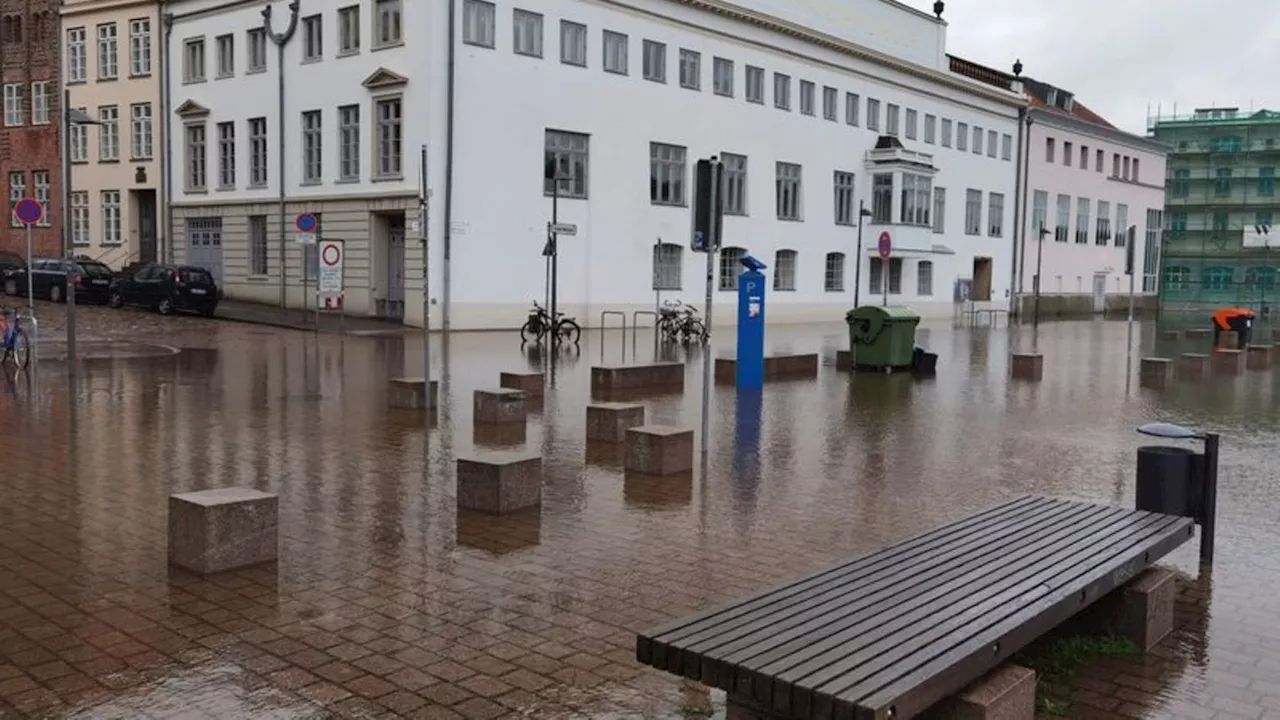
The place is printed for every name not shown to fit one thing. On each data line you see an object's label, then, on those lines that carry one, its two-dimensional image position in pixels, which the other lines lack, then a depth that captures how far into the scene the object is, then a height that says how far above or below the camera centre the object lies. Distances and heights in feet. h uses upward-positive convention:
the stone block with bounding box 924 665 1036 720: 13.46 -4.80
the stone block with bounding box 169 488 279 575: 21.74 -4.90
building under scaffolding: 266.16 +18.54
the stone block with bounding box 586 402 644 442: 39.59 -4.89
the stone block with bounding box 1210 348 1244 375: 78.18 -5.17
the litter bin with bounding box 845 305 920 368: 69.97 -3.28
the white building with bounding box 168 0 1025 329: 111.04 +14.37
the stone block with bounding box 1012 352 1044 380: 69.67 -4.90
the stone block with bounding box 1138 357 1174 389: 67.05 -5.04
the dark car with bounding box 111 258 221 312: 112.06 -2.21
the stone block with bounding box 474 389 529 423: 43.62 -4.87
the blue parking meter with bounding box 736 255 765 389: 58.59 -2.34
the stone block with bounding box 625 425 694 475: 33.24 -4.93
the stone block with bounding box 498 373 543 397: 52.42 -4.85
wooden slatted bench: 12.44 -4.17
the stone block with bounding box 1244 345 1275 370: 83.82 -4.99
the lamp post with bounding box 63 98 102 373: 56.08 +1.61
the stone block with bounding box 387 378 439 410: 47.62 -4.97
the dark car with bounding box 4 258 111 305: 122.42 -1.71
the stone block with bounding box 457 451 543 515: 27.40 -4.89
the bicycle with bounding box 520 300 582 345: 93.04 -4.18
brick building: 155.22 +20.03
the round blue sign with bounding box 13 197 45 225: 68.39 +3.08
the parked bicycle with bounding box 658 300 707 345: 101.74 -4.36
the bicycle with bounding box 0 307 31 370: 61.11 -4.00
